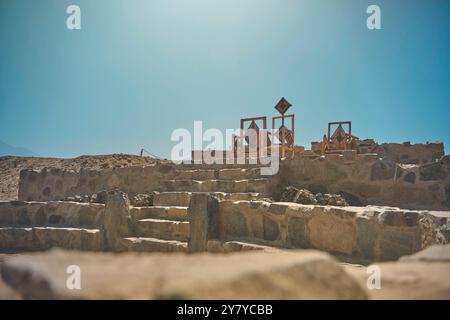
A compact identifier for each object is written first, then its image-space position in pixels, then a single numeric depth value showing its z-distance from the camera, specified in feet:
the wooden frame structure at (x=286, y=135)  26.92
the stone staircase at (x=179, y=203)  17.67
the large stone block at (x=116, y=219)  18.79
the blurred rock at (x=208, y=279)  4.49
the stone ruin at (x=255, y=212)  11.42
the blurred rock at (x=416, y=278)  4.98
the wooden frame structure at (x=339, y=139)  35.96
